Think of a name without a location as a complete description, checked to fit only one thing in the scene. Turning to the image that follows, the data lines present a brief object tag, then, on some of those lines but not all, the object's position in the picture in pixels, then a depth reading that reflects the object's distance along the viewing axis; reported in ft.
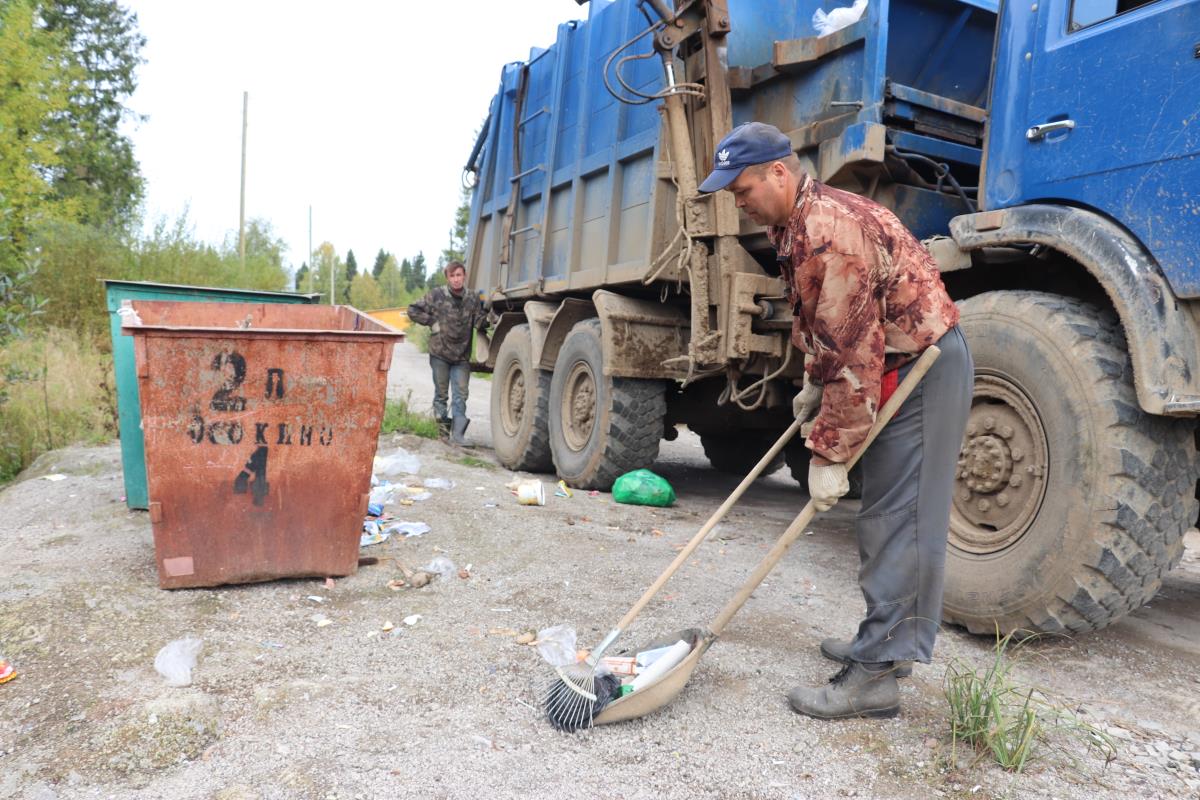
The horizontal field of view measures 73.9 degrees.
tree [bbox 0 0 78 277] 37.45
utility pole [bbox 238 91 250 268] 82.81
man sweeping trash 7.12
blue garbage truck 8.35
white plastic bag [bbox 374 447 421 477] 18.39
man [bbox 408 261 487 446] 26.32
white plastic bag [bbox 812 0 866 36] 12.54
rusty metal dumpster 9.89
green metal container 12.97
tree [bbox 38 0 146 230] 69.72
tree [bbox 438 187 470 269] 102.22
